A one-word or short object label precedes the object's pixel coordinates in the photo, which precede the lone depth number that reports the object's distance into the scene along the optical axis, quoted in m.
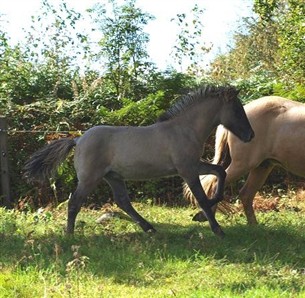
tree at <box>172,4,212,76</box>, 14.64
